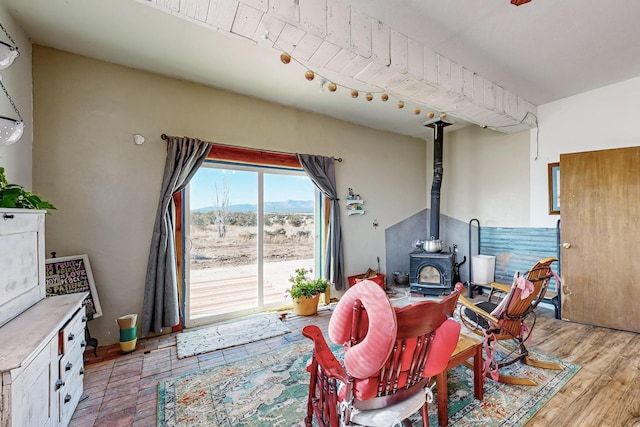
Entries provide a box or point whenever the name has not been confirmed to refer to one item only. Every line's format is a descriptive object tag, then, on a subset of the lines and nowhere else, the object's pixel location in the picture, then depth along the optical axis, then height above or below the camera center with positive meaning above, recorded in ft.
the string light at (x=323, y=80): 6.52 +3.96
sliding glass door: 10.65 -0.93
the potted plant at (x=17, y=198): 4.81 +0.38
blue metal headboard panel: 12.37 -1.65
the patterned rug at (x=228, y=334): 8.74 -4.25
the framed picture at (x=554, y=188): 12.01 +1.15
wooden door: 9.68 -0.90
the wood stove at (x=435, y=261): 13.28 -2.36
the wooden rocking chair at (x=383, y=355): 3.57 -2.03
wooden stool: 5.41 -3.39
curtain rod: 9.46 +2.85
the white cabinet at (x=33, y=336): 3.68 -1.86
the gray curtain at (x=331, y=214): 12.75 +0.07
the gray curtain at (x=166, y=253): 9.08 -1.25
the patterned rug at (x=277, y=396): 5.61 -4.27
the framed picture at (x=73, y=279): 7.61 -1.79
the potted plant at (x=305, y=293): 11.56 -3.37
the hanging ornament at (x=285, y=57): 6.52 +3.87
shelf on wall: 13.97 +0.46
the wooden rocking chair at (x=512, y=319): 6.47 -2.75
